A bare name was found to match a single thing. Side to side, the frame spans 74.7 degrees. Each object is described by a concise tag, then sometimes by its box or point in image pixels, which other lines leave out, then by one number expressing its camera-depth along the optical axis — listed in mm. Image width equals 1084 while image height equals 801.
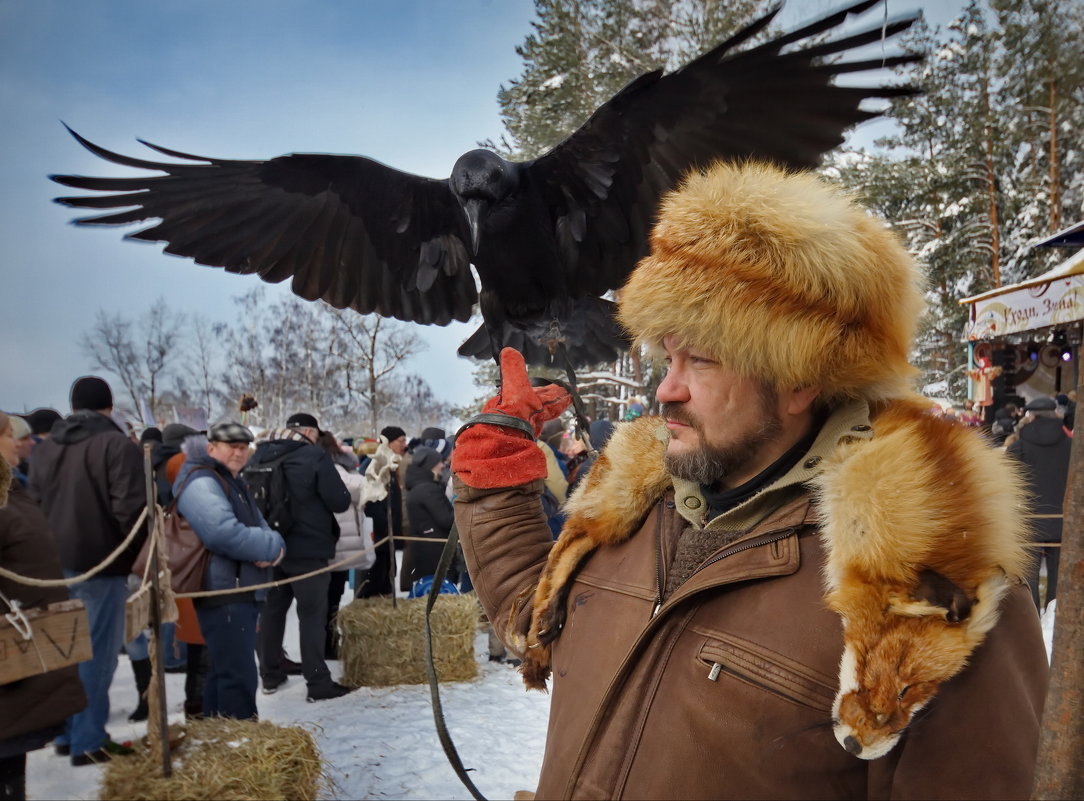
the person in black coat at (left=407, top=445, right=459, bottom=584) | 5875
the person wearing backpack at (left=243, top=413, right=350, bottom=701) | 4801
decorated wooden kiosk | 8938
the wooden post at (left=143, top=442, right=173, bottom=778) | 2842
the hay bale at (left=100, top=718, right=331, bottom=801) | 2752
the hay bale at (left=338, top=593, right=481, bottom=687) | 5020
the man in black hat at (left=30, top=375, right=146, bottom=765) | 3781
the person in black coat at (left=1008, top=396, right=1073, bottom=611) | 6020
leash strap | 1605
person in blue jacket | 3811
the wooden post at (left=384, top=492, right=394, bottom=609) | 5148
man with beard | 922
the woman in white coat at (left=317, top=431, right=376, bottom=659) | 5668
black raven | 1968
